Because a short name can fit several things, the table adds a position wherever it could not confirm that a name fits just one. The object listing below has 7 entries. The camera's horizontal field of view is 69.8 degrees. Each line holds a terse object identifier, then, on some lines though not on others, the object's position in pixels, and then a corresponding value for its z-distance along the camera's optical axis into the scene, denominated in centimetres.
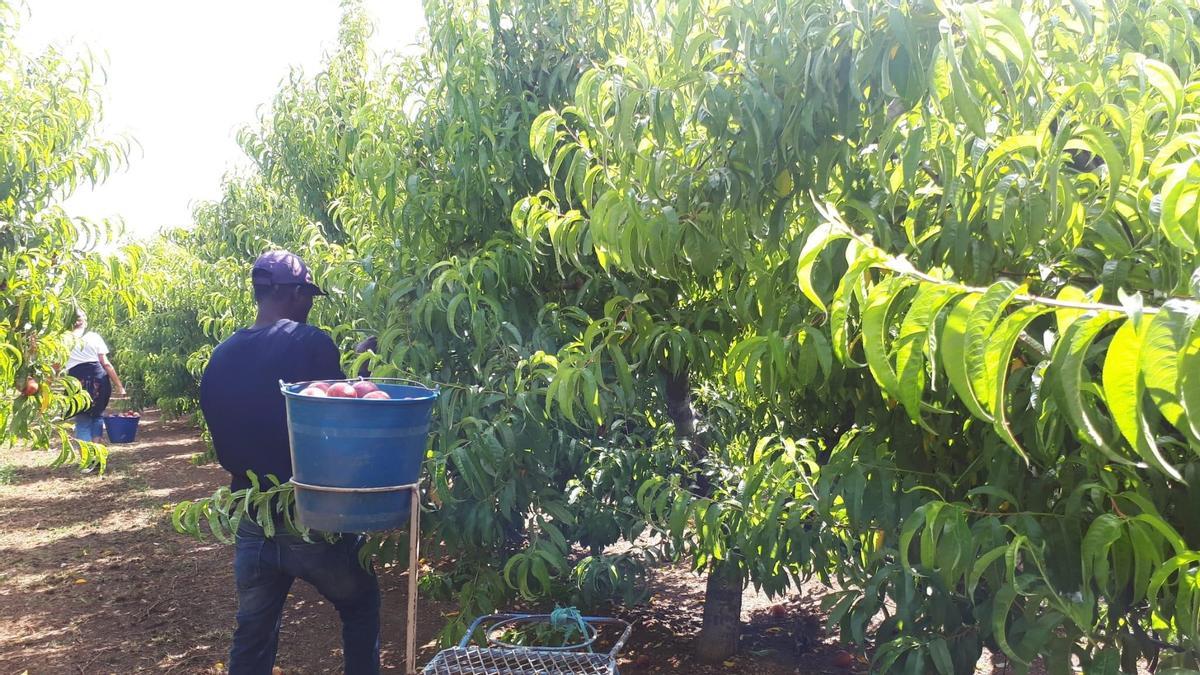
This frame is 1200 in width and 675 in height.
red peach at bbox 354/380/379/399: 259
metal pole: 239
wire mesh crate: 246
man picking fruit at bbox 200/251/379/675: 287
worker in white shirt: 940
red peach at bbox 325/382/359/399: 249
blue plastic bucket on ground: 1154
